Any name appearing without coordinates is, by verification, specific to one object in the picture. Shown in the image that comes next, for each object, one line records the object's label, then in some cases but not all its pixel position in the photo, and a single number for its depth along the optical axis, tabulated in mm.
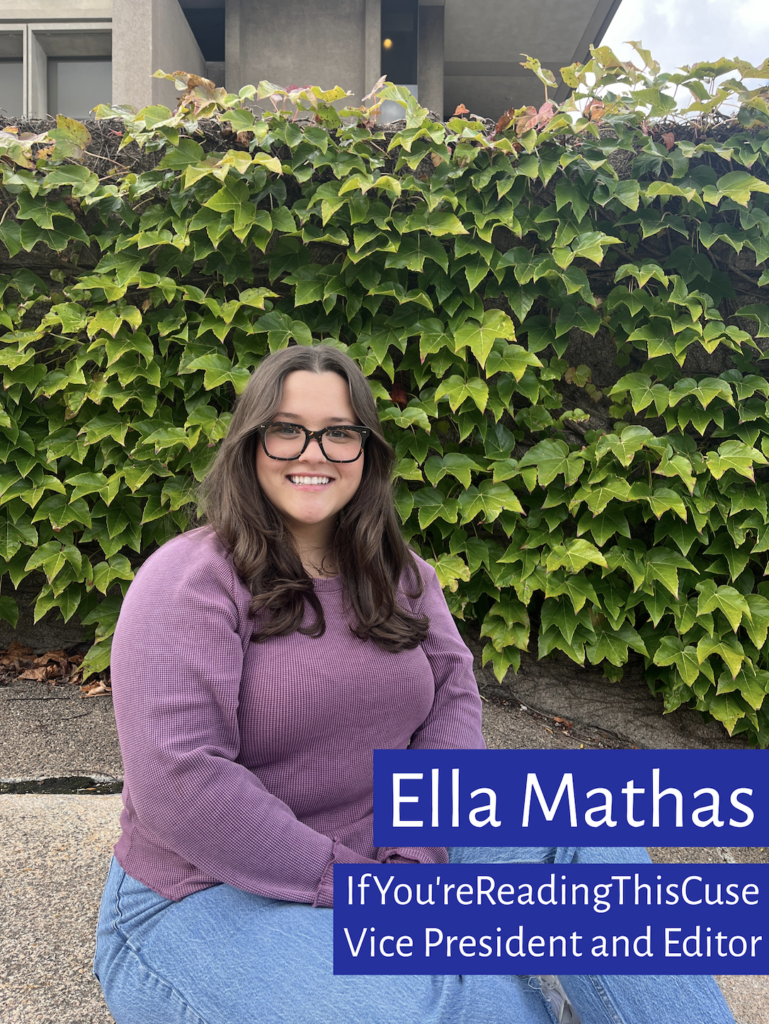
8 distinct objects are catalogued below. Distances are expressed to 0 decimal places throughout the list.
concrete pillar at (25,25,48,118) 6797
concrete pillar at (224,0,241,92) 7219
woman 1140
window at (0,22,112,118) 6812
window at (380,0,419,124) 7527
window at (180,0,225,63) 7582
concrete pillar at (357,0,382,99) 7070
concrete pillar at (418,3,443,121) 7711
